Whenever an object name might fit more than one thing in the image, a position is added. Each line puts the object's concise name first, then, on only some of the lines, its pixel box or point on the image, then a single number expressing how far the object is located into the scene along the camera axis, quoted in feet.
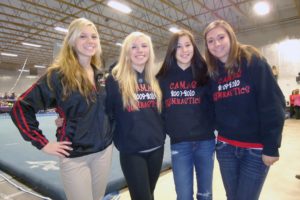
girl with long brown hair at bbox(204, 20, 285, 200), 4.16
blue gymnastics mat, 8.24
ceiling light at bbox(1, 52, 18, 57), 58.06
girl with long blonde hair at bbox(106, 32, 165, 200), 4.89
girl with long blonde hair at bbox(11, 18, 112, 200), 4.50
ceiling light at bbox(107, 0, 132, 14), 27.44
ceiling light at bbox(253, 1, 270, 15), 30.17
